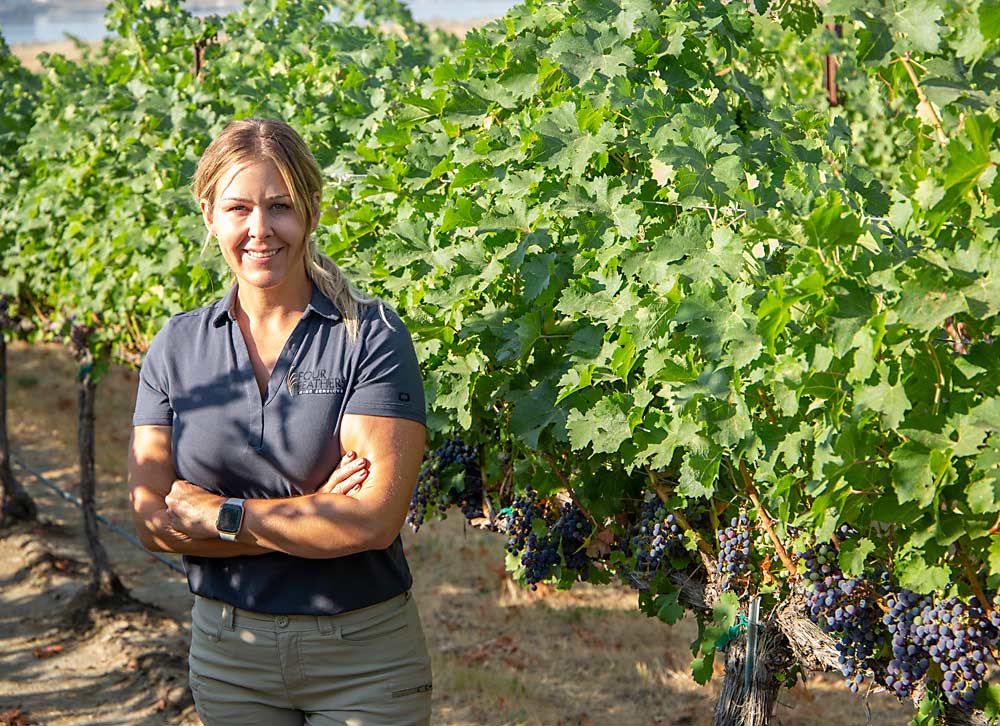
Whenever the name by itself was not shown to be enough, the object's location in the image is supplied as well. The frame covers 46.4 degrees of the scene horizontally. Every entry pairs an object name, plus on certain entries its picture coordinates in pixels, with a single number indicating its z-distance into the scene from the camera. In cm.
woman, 256
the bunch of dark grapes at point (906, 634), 257
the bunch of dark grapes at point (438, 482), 381
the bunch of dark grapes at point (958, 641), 246
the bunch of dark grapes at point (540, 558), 351
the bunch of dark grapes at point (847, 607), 269
